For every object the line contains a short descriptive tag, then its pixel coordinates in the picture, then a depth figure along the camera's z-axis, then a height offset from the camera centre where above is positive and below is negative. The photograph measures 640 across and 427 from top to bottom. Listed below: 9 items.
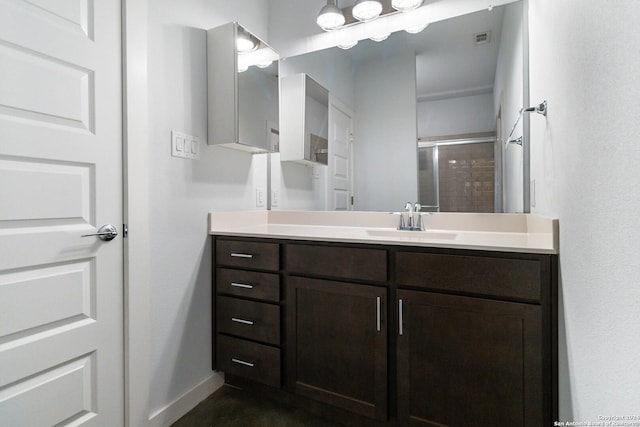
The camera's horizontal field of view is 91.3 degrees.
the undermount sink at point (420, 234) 1.54 -0.12
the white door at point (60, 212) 0.98 +0.01
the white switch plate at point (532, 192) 1.40 +0.08
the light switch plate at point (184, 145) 1.51 +0.34
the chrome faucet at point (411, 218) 1.70 -0.04
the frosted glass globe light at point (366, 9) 1.78 +1.16
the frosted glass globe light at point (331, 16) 1.89 +1.19
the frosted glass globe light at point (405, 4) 1.68 +1.12
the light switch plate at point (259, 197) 2.06 +0.10
